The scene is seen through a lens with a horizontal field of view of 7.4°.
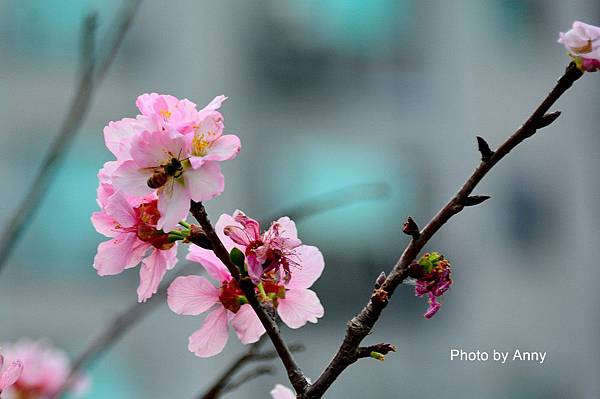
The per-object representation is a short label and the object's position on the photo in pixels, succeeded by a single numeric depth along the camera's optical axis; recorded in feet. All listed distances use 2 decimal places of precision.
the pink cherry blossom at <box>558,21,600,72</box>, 4.50
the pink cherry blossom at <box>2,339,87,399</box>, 5.35
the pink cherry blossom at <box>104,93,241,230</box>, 4.57
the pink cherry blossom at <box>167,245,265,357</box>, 4.65
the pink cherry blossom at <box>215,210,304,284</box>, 4.58
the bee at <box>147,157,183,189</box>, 4.58
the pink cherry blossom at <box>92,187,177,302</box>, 4.63
